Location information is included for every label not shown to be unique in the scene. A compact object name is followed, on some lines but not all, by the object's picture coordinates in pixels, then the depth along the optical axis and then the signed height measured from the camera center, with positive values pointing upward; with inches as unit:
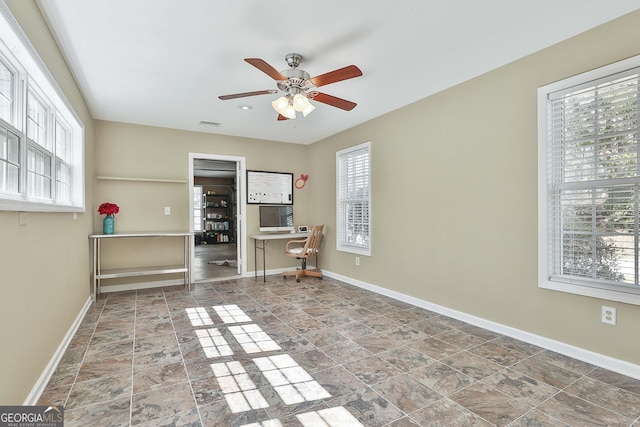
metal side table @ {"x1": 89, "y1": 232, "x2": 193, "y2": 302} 161.8 -30.4
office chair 208.1 -24.8
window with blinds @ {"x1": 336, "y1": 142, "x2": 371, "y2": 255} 187.9 +9.3
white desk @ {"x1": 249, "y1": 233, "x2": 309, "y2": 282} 208.1 -15.7
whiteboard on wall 222.5 +18.8
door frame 218.4 -0.7
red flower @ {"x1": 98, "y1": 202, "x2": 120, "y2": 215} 167.5 +2.6
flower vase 169.3 -5.9
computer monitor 223.6 -2.9
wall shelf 176.3 +19.9
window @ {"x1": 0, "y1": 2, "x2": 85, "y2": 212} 68.7 +24.0
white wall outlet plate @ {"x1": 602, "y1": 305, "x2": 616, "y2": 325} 89.6 -28.4
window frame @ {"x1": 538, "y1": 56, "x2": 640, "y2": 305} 94.8 +3.3
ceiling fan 98.6 +42.6
